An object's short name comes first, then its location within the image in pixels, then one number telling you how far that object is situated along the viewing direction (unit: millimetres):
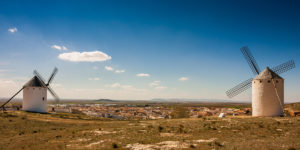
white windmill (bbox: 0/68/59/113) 37500
